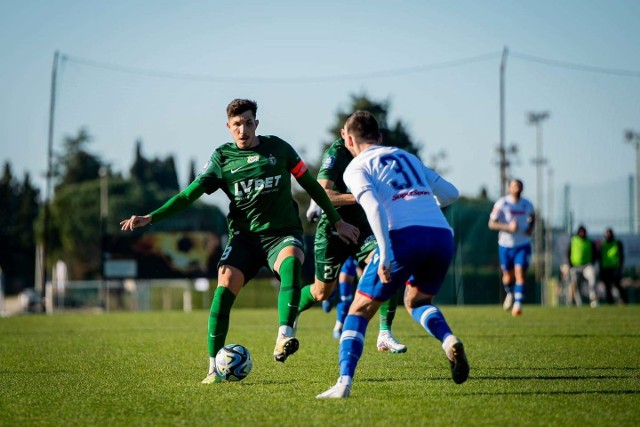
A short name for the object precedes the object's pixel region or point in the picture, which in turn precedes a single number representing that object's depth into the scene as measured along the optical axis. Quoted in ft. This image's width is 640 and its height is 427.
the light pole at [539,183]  119.89
